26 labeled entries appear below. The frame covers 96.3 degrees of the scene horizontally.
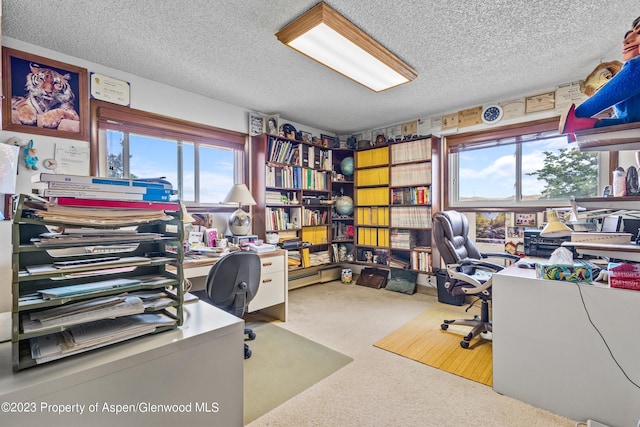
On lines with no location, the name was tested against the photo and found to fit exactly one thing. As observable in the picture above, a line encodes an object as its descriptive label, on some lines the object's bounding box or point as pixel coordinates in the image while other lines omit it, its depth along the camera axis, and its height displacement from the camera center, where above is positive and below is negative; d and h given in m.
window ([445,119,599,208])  2.96 +0.45
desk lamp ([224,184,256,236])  2.97 -0.03
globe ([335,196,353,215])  4.45 +0.07
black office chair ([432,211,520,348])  2.29 -0.52
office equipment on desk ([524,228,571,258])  2.35 -0.29
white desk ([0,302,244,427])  0.62 -0.42
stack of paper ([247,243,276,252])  2.81 -0.37
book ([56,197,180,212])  0.76 +0.02
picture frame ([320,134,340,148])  4.43 +1.08
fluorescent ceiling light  1.82 +1.19
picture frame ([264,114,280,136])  3.60 +1.08
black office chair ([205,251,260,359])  1.98 -0.52
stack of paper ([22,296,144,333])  0.70 -0.27
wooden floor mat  1.96 -1.09
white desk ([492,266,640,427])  1.35 -0.73
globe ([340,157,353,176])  4.51 +0.69
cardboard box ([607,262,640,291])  1.35 -0.33
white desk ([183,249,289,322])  2.62 -0.72
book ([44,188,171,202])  0.73 +0.04
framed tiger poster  2.07 +0.88
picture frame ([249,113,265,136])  3.51 +1.07
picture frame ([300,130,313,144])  4.00 +1.05
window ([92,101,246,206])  2.58 +0.61
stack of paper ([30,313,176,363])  0.69 -0.33
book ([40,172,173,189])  0.72 +0.08
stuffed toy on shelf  0.95 +0.38
